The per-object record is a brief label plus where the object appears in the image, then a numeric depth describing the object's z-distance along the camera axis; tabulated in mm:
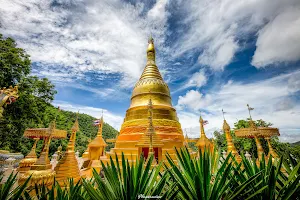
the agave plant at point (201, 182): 1962
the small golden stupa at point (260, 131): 9572
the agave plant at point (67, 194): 2168
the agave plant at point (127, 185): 2148
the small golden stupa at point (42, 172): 5616
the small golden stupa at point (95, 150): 14588
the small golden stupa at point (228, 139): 9746
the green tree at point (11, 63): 13000
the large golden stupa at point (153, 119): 12041
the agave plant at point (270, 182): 1949
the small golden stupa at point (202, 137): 14930
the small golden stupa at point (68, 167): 8091
